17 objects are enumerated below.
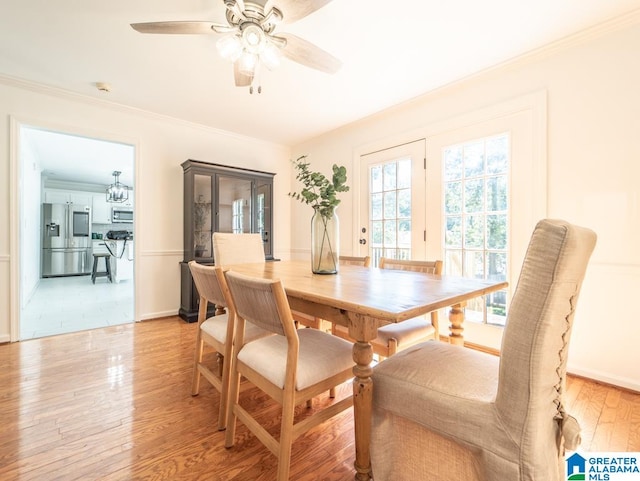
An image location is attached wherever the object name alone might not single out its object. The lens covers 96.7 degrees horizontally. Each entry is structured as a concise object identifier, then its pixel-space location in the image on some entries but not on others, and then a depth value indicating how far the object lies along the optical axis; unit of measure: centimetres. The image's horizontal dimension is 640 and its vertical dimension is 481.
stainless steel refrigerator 674
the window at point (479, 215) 242
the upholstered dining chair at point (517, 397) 72
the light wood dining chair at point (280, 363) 102
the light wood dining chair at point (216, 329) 146
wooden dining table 95
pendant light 629
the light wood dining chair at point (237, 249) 229
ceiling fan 147
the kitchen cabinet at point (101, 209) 764
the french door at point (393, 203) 295
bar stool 624
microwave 802
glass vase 166
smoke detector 264
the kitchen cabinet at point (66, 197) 695
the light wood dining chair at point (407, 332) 152
